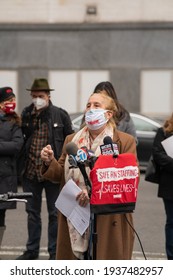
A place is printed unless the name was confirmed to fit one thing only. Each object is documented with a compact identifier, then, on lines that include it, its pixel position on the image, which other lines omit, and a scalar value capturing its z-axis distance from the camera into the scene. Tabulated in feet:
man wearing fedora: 29.06
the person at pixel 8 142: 27.51
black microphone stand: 17.90
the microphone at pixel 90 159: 18.02
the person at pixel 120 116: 26.80
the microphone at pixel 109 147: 18.13
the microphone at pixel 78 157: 17.79
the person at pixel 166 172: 27.20
